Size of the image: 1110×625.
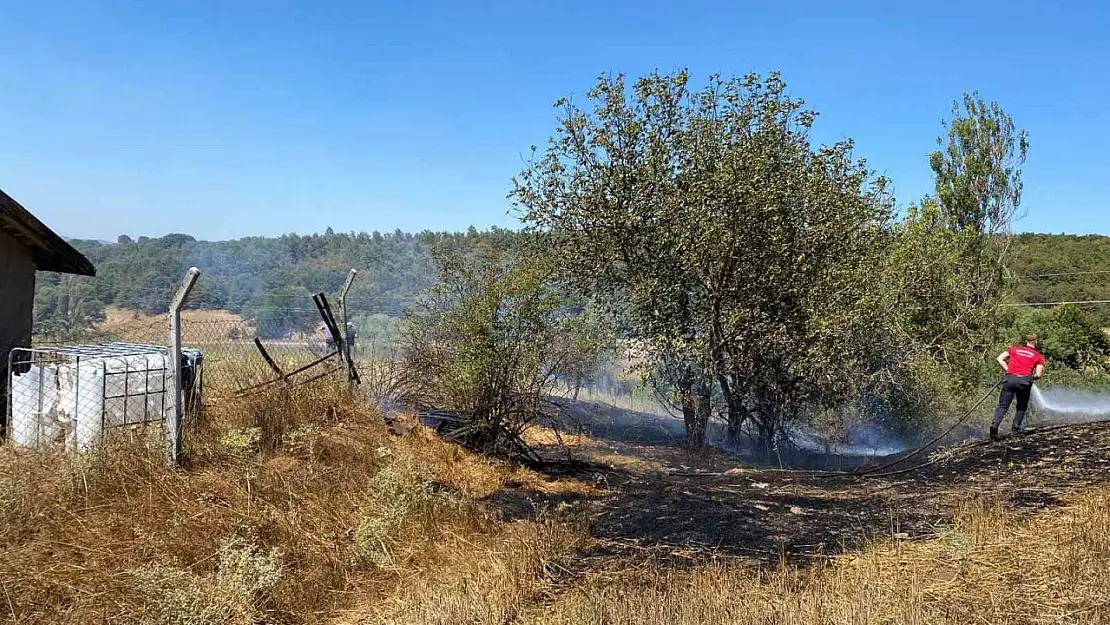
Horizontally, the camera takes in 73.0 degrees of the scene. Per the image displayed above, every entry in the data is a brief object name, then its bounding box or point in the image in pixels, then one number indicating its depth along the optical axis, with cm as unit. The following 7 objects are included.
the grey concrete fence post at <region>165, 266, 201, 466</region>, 594
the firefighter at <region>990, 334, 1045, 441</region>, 1077
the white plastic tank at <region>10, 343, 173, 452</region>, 664
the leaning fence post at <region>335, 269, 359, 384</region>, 887
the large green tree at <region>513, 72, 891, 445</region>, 1167
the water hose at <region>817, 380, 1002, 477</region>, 1027
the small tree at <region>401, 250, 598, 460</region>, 913
